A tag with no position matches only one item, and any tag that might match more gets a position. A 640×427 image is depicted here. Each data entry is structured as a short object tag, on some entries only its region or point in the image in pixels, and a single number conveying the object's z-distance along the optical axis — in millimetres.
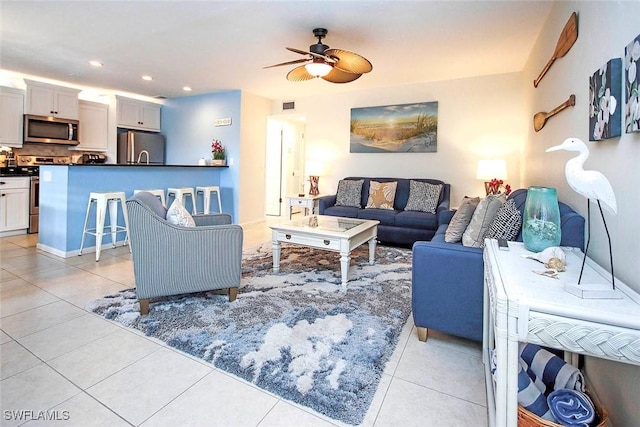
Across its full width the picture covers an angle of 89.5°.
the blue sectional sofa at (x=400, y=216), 4184
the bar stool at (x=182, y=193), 4622
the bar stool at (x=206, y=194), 5172
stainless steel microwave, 5059
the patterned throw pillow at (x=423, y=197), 4473
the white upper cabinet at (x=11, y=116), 4793
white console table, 904
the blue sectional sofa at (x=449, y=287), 1825
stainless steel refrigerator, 6090
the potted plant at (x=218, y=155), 5746
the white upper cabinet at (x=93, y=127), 5758
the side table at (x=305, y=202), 5262
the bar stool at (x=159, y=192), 4445
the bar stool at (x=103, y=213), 3639
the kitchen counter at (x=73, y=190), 3729
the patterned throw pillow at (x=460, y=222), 2365
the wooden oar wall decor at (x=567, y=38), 2036
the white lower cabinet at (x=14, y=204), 4652
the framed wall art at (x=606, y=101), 1354
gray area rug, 1597
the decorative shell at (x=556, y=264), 1246
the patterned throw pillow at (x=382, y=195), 4781
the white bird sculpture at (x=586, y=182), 1082
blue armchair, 2191
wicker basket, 1040
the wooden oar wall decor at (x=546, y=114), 2078
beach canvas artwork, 4934
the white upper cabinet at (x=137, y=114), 6066
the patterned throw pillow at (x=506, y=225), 1935
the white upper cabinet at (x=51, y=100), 5031
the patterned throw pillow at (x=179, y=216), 2412
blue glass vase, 1475
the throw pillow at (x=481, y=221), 2074
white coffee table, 2854
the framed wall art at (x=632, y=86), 1166
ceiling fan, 2826
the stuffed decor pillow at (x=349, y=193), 4980
